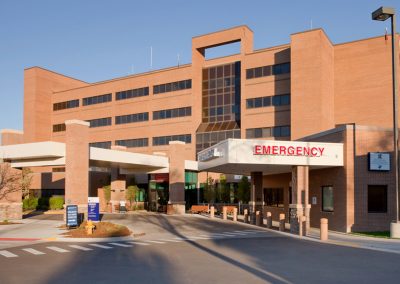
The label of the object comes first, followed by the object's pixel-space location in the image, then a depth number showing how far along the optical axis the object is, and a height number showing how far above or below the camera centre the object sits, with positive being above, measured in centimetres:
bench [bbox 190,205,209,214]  4966 -346
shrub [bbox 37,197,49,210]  5981 -365
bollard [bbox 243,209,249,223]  3691 -323
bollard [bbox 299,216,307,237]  2664 -280
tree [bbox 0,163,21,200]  3941 -65
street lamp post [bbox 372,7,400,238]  2334 +489
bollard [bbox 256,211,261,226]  3444 -306
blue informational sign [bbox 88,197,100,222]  3172 -237
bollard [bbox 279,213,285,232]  2958 -300
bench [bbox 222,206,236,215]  4857 -355
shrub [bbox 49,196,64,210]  5794 -352
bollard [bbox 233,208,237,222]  3853 -320
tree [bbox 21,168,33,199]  4171 -68
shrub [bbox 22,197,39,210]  5909 -364
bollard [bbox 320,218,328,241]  2367 -278
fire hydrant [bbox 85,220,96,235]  2578 -286
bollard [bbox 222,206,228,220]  4103 -325
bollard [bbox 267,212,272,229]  3139 -300
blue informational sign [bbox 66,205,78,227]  3047 -271
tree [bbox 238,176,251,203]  5212 -167
